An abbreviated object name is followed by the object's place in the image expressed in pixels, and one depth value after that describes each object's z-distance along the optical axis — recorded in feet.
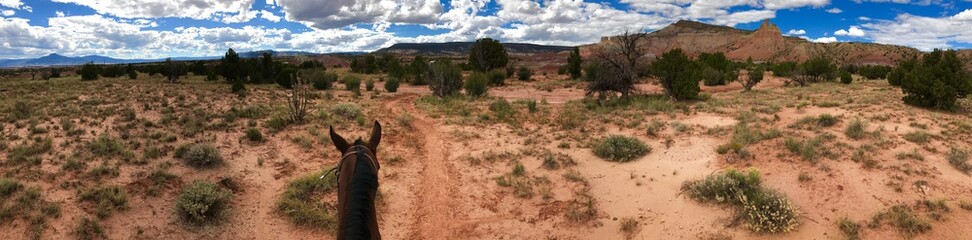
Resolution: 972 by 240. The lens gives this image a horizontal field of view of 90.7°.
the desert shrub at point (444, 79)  80.89
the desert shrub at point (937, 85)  51.24
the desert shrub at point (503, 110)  54.82
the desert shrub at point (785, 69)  122.43
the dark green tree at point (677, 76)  67.92
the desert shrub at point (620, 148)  36.14
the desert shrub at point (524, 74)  135.44
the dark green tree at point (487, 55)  149.81
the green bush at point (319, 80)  95.81
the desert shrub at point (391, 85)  95.35
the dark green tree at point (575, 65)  137.18
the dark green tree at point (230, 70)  103.24
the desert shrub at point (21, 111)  43.19
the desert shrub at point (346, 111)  53.78
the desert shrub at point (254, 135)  38.45
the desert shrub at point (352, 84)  95.63
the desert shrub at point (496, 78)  114.21
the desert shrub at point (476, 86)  82.07
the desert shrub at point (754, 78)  86.33
